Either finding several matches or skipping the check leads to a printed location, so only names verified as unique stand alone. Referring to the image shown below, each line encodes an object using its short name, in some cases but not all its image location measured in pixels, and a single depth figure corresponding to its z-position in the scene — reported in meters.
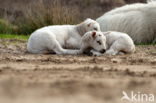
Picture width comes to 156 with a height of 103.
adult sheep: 24.12
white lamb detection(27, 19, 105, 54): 16.97
